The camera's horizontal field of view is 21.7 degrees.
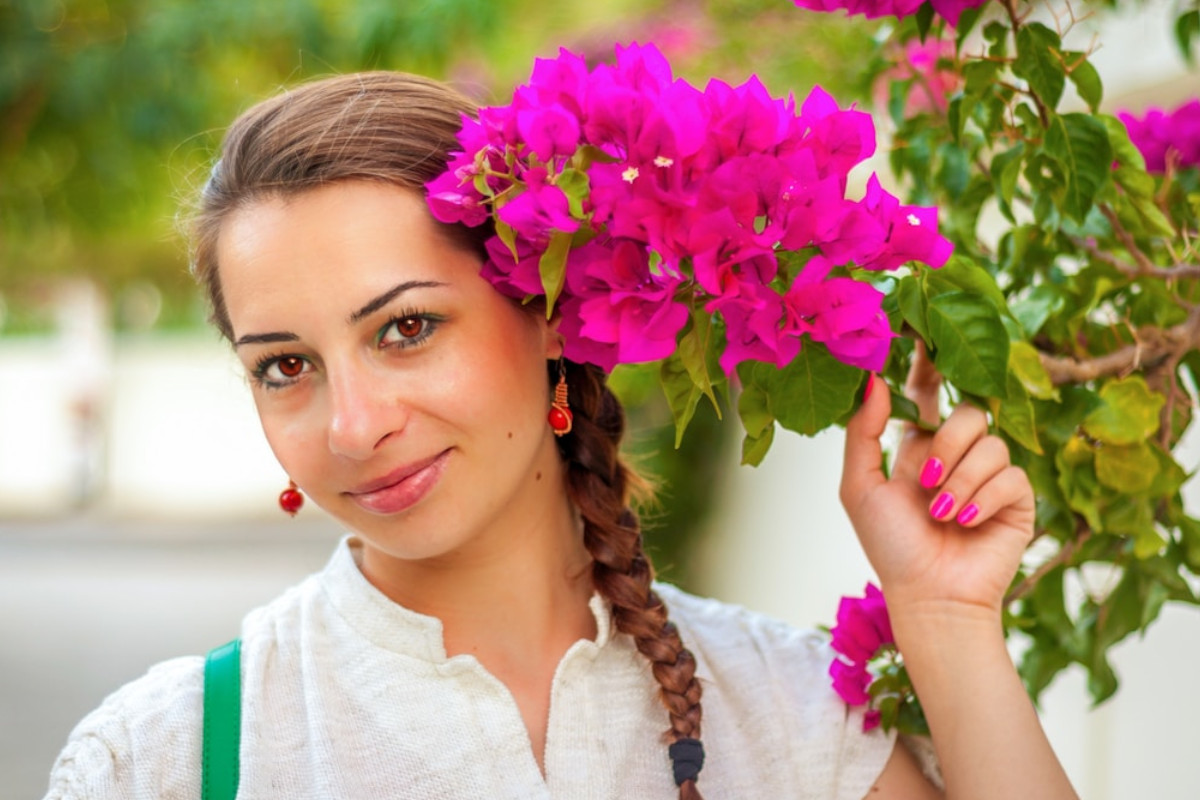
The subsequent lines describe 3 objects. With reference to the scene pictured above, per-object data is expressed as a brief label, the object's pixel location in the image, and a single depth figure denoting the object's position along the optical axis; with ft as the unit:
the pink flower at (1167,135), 4.92
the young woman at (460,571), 4.49
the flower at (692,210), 4.19
